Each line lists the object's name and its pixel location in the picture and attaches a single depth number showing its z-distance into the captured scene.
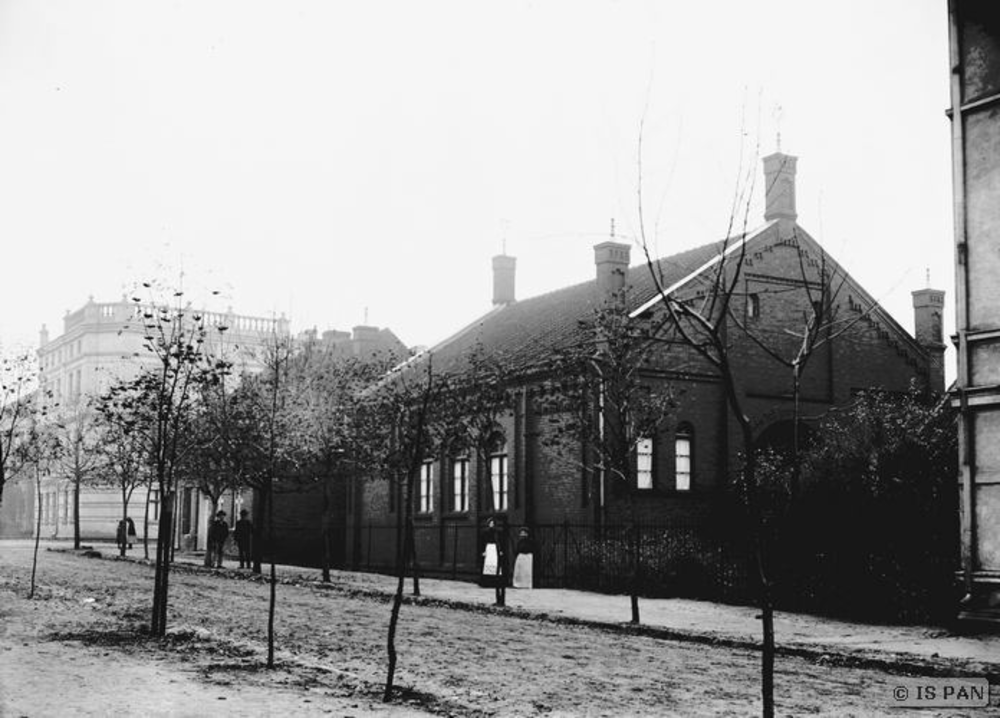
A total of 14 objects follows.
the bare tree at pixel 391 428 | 25.36
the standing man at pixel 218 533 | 33.91
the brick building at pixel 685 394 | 28.17
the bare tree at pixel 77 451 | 44.90
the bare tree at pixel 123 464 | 37.91
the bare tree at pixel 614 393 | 20.61
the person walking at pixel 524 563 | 26.28
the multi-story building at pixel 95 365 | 60.69
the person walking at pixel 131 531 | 52.40
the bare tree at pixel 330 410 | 28.08
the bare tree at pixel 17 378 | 21.86
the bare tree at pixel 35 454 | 23.38
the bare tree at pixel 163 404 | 14.01
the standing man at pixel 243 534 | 33.78
